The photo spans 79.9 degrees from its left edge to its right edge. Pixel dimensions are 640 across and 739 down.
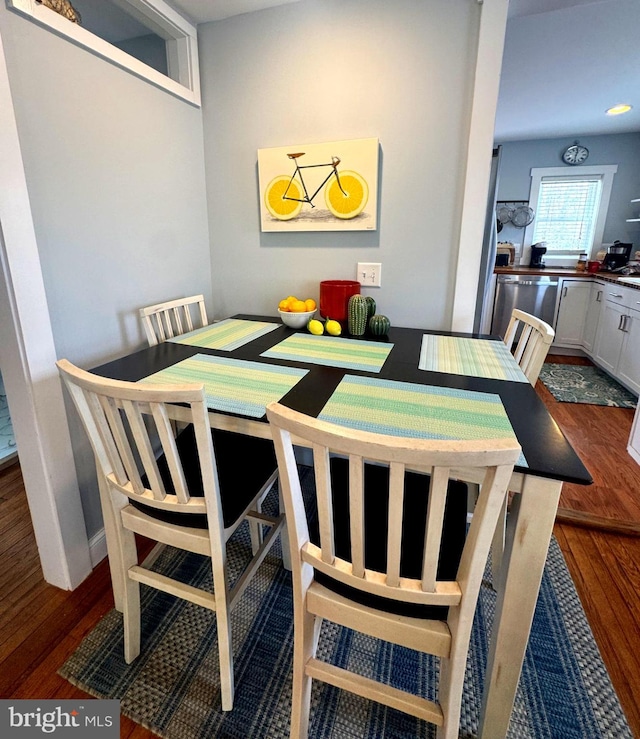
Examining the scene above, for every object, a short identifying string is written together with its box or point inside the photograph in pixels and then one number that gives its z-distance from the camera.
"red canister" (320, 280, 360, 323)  1.78
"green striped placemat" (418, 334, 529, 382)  1.26
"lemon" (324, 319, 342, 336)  1.70
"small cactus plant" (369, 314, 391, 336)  1.66
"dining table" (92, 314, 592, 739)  0.82
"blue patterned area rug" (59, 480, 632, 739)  1.04
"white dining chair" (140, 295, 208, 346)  1.59
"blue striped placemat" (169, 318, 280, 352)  1.55
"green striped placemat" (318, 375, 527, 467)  0.90
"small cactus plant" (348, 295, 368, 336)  1.67
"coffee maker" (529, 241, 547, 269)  4.87
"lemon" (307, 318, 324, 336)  1.71
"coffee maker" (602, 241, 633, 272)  4.15
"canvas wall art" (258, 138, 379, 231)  1.72
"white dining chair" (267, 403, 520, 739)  0.63
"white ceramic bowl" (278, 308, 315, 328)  1.76
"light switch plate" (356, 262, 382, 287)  1.84
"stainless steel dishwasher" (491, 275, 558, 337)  4.22
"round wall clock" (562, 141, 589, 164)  4.55
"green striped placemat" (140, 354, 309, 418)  1.03
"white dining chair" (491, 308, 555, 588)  1.34
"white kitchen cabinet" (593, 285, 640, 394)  3.11
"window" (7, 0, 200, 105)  1.49
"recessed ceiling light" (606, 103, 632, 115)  3.50
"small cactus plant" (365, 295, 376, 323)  1.69
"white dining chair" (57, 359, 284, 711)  0.85
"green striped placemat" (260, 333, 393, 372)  1.36
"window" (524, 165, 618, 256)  4.63
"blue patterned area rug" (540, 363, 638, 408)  3.14
